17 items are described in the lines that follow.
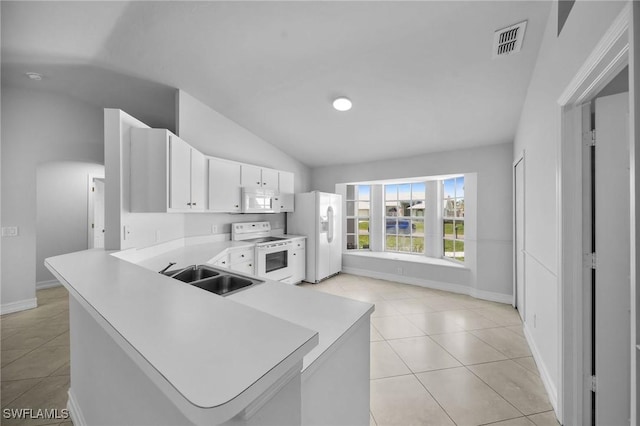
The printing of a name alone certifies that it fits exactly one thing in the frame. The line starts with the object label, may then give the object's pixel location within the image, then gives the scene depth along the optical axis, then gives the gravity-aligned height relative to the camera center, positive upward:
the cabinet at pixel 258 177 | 3.89 +0.61
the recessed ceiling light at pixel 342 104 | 3.20 +1.47
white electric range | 3.79 -0.58
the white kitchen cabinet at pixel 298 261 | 4.49 -0.89
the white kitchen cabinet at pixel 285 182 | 4.64 +0.60
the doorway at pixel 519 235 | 2.89 -0.28
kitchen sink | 1.68 -0.50
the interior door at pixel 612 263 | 1.38 -0.29
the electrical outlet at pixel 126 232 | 2.11 -0.17
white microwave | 3.83 +0.21
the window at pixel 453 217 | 4.31 -0.08
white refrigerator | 4.72 -0.31
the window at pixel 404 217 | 4.96 -0.08
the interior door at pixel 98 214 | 4.86 -0.01
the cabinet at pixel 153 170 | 2.20 +0.40
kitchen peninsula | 0.47 -0.32
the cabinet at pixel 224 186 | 3.35 +0.40
